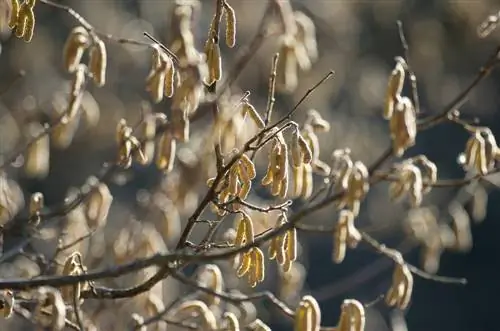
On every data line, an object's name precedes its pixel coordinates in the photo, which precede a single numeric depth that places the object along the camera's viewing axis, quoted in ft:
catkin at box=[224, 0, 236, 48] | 15.56
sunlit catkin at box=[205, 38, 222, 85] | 15.34
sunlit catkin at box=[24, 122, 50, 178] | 21.66
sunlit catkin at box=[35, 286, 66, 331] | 14.67
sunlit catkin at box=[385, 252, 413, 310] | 18.49
